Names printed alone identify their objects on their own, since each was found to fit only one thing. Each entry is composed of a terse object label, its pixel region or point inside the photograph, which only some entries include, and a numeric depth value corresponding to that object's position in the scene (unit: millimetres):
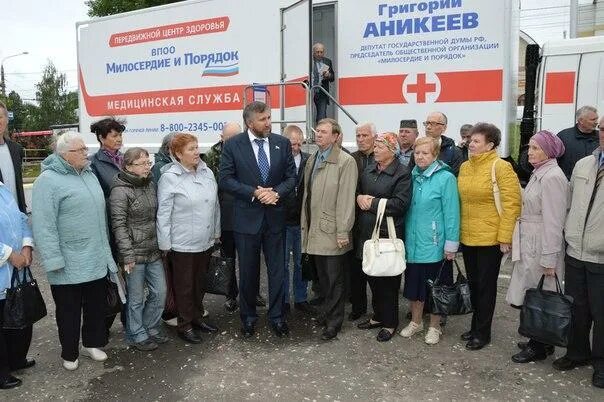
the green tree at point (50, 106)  45844
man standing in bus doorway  6641
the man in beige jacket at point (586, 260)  3453
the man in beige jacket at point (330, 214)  4227
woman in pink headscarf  3605
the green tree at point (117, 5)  20353
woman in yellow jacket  3865
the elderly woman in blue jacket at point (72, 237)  3525
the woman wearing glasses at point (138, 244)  3922
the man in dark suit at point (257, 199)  4262
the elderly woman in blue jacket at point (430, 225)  4027
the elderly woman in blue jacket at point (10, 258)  3518
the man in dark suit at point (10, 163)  3988
